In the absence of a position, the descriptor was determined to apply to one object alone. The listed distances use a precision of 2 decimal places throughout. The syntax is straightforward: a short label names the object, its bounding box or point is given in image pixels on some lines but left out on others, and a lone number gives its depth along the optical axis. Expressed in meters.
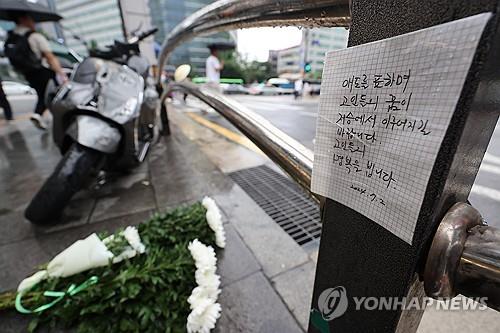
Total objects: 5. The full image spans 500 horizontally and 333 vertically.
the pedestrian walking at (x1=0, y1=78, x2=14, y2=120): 4.99
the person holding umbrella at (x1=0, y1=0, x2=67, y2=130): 3.42
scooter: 1.58
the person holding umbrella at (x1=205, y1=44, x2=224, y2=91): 5.72
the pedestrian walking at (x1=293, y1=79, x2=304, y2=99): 14.53
